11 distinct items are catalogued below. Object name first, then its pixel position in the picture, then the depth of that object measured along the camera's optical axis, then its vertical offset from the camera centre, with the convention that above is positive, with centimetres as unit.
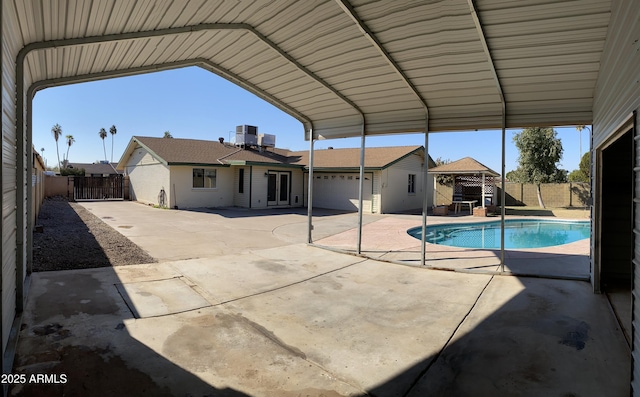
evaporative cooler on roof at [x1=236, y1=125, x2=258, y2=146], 2211 +350
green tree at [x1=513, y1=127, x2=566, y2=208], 2669 +307
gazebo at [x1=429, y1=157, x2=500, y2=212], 1980 +80
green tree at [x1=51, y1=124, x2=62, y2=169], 9138 +1506
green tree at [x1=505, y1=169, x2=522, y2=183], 2822 +147
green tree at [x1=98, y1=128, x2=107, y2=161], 9025 +1450
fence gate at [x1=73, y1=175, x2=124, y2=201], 2273 +17
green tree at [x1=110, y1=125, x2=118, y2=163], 8916 +1508
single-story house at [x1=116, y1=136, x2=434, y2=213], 1855 +87
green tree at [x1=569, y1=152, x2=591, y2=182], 2877 +198
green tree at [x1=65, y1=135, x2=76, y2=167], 8238 +1156
